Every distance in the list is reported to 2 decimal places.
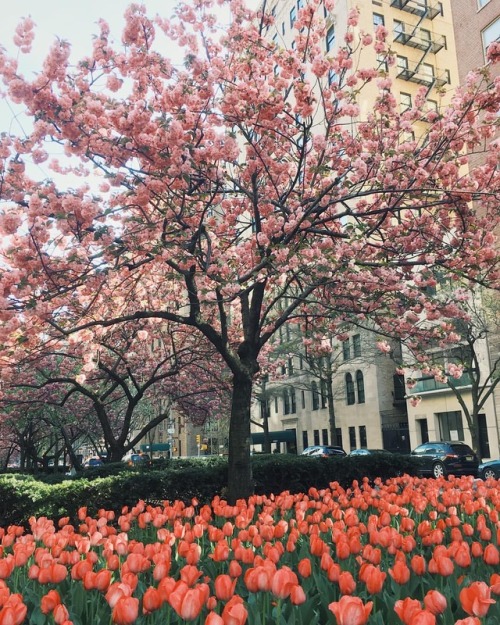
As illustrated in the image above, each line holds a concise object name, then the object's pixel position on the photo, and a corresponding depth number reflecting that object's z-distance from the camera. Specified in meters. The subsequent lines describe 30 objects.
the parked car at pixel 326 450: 32.00
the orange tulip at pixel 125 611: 2.39
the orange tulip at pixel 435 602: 2.44
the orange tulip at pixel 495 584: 2.73
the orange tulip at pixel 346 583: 2.74
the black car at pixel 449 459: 23.16
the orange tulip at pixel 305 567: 3.03
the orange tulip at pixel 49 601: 2.60
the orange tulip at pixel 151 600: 2.60
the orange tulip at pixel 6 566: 3.38
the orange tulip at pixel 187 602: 2.35
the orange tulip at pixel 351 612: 2.20
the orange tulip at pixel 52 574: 3.17
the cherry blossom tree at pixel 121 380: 17.05
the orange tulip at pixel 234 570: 3.15
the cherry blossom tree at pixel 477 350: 24.08
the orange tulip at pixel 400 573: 2.93
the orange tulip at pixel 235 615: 2.13
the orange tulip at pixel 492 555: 3.26
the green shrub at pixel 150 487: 9.53
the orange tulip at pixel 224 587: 2.65
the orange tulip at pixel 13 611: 2.34
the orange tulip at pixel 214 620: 2.08
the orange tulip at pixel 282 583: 2.60
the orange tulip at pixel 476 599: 2.23
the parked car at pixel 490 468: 21.30
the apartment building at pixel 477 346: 28.88
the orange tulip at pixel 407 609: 2.11
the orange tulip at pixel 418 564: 3.14
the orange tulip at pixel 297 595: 2.52
